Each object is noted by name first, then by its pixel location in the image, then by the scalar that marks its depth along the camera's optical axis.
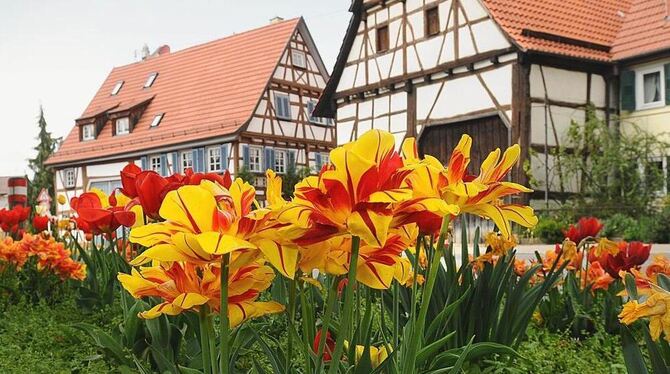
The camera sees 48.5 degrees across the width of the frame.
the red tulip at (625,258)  2.77
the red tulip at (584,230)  2.99
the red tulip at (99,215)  2.09
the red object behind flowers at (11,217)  4.62
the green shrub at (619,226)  12.42
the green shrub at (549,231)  12.82
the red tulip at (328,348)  1.48
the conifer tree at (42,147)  43.41
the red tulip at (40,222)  4.74
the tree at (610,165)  14.00
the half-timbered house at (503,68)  14.38
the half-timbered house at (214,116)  22.75
